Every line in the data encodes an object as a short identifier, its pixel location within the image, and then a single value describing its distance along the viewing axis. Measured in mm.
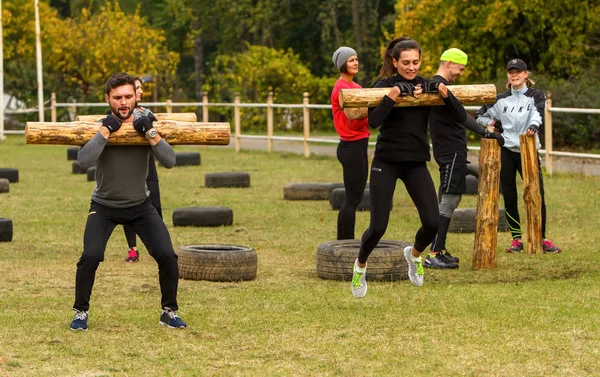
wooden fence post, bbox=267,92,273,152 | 29203
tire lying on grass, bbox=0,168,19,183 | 21703
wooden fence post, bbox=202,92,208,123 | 31797
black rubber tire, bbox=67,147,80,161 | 27828
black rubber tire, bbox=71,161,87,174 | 24266
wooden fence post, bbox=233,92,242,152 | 30855
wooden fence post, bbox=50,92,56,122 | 37300
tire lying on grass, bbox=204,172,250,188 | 20812
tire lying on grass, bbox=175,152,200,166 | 25906
